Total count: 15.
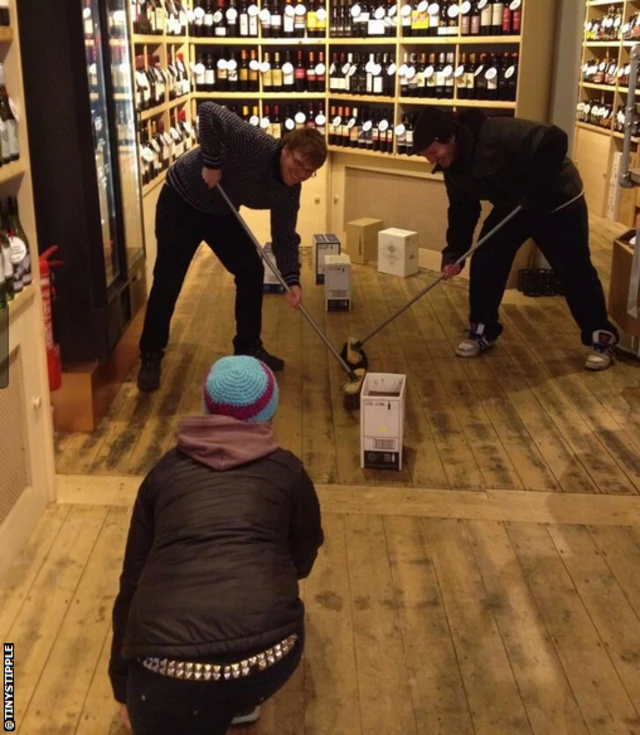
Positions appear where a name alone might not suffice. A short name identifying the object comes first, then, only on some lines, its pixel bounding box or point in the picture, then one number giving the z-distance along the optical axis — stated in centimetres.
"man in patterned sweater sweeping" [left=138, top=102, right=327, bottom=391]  409
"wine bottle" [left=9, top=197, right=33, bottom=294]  286
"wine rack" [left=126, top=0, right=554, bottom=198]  604
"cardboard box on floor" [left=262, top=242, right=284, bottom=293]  637
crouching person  160
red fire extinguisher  352
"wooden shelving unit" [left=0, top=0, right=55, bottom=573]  282
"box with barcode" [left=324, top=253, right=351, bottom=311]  591
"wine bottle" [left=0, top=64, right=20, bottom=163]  275
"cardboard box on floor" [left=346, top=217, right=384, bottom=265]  721
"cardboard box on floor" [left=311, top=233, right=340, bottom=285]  663
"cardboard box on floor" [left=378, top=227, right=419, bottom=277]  675
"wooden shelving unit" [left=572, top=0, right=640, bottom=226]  864
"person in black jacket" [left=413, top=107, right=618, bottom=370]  444
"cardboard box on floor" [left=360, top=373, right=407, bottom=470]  350
